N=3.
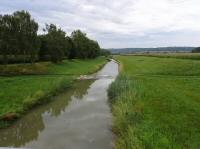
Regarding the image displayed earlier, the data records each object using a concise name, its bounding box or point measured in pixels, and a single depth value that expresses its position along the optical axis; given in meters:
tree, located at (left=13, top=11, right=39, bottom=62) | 23.23
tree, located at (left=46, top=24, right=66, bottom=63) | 29.07
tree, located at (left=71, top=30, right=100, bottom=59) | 42.34
